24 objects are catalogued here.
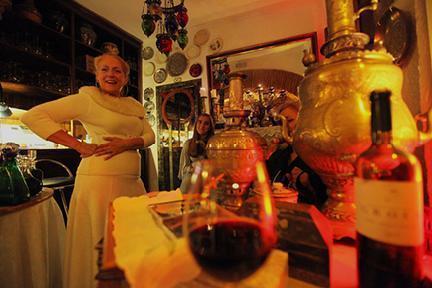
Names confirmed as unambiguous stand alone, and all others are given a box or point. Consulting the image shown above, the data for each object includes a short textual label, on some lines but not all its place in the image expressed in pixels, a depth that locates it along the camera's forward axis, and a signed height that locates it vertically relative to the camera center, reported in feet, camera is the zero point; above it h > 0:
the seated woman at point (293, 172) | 2.26 -0.32
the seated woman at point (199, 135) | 7.61 +0.55
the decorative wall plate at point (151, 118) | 11.43 +1.78
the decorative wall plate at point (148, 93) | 11.57 +3.11
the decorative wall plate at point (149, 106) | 11.52 +2.43
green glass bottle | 2.72 -0.27
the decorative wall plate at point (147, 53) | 11.63 +5.28
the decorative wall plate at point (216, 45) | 9.87 +4.73
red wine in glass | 0.82 -0.40
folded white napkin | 0.83 -0.41
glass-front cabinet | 7.00 +3.94
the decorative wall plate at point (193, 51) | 10.30 +4.67
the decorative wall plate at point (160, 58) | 11.26 +4.81
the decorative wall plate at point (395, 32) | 2.29 +1.20
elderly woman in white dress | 3.43 +0.07
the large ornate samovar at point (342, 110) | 1.33 +0.22
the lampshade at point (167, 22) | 5.45 +3.37
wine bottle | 0.85 -0.28
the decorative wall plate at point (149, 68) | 11.57 +4.43
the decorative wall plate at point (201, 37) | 10.15 +5.23
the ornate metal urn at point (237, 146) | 1.90 +0.02
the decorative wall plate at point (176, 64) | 10.62 +4.26
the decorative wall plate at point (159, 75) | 11.20 +3.92
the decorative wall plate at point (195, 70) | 10.18 +3.75
